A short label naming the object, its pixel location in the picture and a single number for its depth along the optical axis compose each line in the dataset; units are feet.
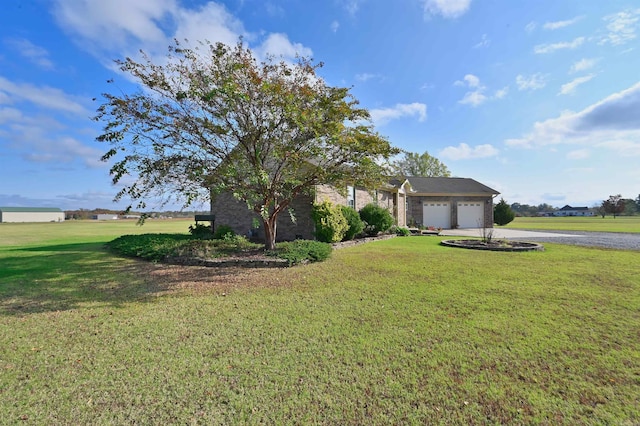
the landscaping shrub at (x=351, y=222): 46.55
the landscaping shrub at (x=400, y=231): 59.16
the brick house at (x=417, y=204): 52.17
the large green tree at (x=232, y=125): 26.53
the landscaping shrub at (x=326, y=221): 41.47
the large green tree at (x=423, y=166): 135.03
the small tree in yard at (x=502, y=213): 89.76
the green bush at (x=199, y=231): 48.94
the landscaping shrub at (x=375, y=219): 53.11
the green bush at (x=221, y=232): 45.32
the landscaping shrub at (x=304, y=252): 30.22
